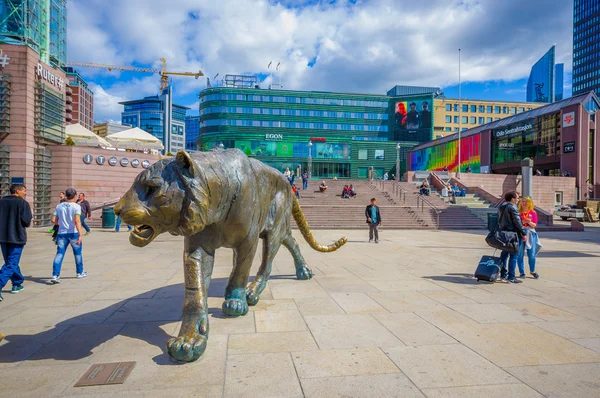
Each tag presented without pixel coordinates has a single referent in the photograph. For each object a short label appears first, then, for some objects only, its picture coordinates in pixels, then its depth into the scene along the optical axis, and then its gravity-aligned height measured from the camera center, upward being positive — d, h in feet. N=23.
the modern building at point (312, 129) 211.61 +41.02
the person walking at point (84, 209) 47.61 -1.57
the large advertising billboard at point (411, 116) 232.94 +51.10
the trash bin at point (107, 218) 61.72 -3.35
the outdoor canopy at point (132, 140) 81.25 +12.29
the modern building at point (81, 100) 279.94 +77.77
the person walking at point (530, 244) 25.21 -2.77
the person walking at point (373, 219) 47.09 -2.34
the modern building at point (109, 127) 330.03 +63.96
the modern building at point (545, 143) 123.03 +21.11
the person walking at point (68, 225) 23.29 -1.72
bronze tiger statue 10.87 -0.48
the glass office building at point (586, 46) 348.38 +146.56
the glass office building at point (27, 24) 72.18 +35.11
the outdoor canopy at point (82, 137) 77.46 +12.32
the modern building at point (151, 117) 516.16 +109.53
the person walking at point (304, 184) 103.75 +4.16
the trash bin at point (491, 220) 54.00 -2.72
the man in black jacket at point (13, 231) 19.77 -1.85
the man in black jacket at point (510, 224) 23.47 -1.42
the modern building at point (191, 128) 589.73 +109.03
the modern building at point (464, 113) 261.44 +60.99
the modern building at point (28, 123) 58.85 +11.77
